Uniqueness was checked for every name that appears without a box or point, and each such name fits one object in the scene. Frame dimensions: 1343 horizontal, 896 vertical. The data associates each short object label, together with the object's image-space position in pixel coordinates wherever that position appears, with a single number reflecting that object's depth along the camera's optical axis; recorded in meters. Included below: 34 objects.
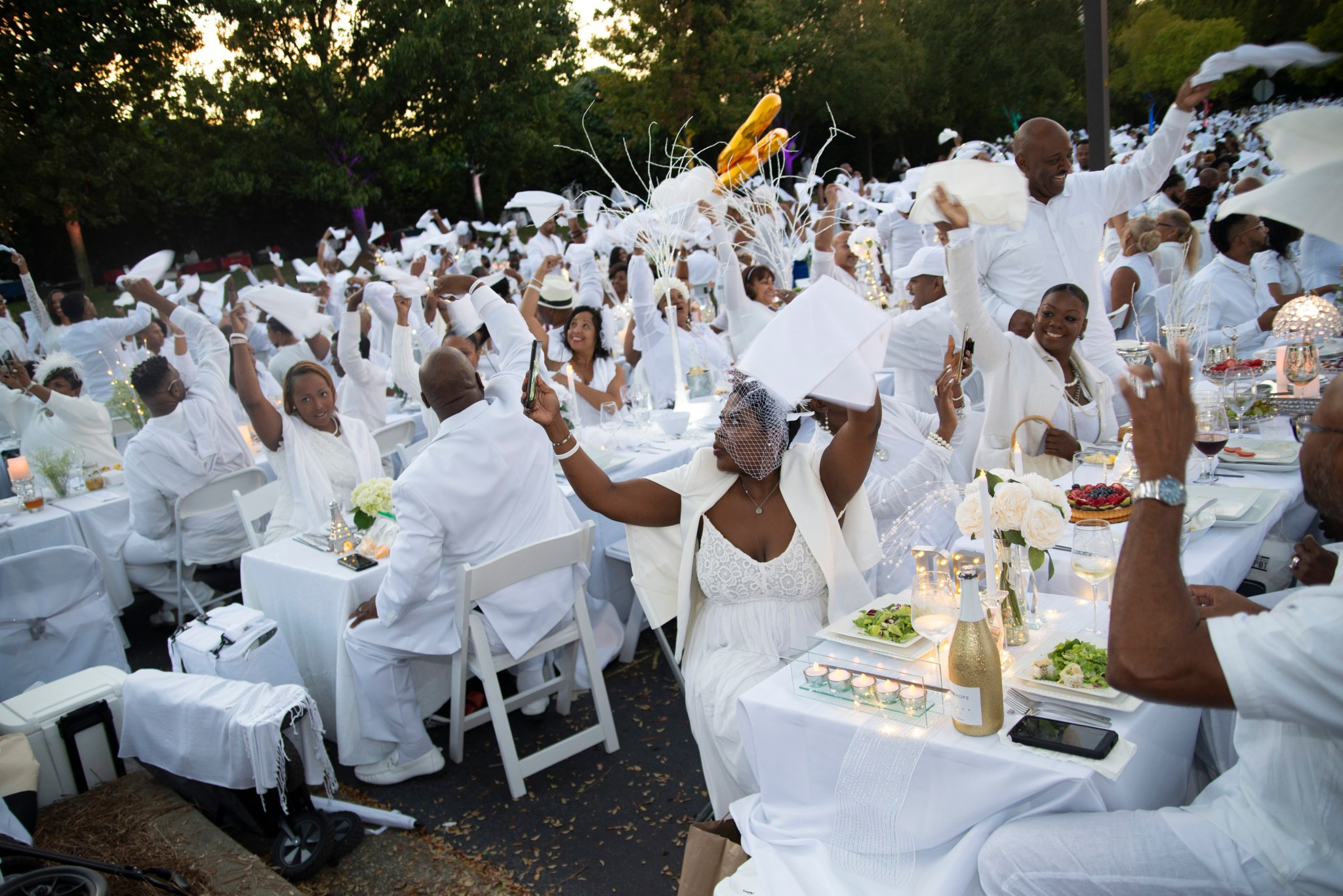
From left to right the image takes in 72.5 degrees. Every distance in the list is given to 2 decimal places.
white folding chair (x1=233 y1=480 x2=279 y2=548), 4.74
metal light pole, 5.66
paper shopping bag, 2.31
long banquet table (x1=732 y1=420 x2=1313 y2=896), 1.82
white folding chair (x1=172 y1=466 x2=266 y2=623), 5.28
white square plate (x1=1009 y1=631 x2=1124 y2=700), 1.94
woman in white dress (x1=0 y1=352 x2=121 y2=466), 6.79
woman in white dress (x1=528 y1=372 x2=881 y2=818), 2.83
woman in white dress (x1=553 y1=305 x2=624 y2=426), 6.24
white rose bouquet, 2.27
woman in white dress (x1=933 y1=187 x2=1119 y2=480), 3.68
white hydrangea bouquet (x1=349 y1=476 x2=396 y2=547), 4.02
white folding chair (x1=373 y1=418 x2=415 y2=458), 6.32
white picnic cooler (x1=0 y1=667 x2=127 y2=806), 3.33
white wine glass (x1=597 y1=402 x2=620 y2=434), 5.48
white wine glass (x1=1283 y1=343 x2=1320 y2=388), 4.07
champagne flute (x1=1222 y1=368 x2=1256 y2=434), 3.93
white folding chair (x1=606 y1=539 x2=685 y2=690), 4.70
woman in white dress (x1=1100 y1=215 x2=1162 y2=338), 6.44
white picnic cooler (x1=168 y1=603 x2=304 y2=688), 3.59
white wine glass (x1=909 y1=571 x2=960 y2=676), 2.21
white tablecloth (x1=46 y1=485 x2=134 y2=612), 5.80
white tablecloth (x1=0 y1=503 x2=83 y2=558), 5.49
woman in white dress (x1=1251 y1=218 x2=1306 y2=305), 6.22
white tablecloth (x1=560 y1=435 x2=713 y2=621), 4.82
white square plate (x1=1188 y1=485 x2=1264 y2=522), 2.91
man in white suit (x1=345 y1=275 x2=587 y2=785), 3.57
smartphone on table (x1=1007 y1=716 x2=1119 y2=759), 1.78
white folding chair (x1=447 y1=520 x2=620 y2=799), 3.44
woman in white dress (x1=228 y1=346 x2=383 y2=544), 4.74
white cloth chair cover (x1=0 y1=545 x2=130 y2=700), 4.35
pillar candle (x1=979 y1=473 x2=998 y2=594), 2.01
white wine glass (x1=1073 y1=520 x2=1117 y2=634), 2.32
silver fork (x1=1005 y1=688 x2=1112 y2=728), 1.91
